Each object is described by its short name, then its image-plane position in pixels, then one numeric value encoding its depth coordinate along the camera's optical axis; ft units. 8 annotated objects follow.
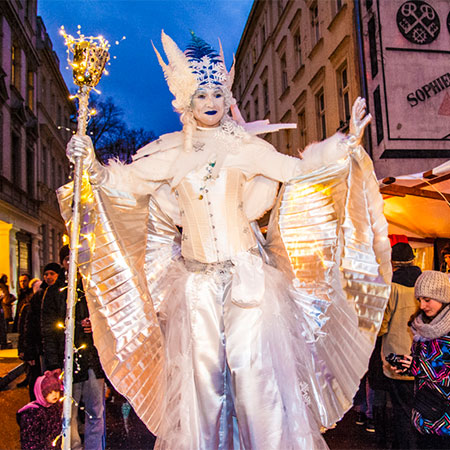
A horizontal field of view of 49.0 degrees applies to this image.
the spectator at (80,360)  12.51
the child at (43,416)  11.79
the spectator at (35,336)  16.19
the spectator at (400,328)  12.48
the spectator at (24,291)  29.02
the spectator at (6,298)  34.88
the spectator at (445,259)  17.33
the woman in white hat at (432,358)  9.32
